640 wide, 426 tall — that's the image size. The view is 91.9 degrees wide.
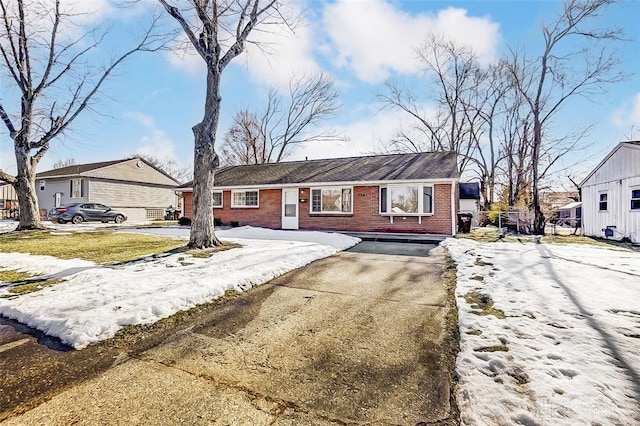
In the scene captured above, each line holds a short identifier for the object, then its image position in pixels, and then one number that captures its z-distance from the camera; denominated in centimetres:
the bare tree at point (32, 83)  1466
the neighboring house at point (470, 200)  2416
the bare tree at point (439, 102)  2747
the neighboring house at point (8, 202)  2820
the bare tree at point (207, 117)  881
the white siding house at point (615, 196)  1235
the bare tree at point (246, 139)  3450
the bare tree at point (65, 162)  5425
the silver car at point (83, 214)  2064
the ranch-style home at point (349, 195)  1322
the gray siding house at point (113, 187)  2569
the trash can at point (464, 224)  1515
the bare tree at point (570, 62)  1652
